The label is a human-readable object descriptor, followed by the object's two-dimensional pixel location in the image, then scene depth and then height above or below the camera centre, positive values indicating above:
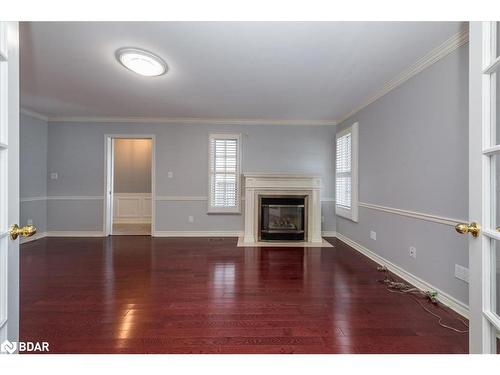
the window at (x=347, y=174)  3.69 +0.24
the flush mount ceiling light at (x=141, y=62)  2.24 +1.29
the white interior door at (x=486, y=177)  0.89 +0.04
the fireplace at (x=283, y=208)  4.14 -0.38
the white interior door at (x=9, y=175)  0.86 +0.05
